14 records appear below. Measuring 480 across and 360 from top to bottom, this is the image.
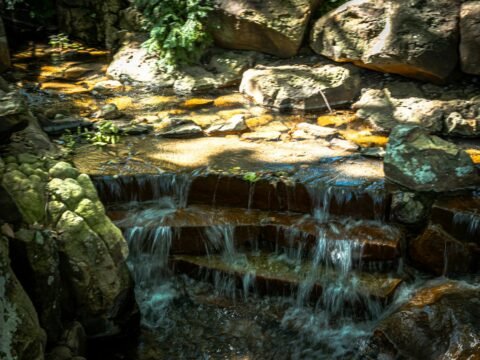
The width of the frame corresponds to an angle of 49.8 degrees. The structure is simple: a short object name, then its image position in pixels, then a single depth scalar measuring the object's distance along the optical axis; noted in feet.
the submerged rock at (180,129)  20.17
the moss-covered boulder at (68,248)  10.69
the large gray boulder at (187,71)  25.98
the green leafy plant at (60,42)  33.86
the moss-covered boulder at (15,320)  8.81
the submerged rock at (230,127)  20.49
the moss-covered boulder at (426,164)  15.83
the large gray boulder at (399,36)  21.48
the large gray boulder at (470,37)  20.71
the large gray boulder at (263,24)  25.11
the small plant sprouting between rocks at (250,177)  16.28
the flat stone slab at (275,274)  14.15
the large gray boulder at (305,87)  23.02
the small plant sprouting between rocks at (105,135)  19.49
